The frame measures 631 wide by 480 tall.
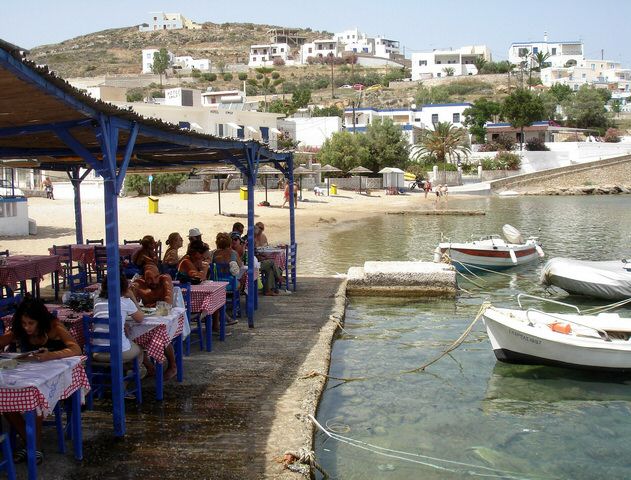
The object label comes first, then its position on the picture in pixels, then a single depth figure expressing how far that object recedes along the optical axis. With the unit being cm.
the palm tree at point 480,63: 14438
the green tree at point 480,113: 8294
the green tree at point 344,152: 5422
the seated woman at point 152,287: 760
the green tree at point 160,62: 13462
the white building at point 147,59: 16664
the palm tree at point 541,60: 13575
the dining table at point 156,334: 675
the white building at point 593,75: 14725
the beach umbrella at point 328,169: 4356
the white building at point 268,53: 17412
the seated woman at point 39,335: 545
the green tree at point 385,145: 5691
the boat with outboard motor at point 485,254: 1906
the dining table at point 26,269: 993
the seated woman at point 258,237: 1338
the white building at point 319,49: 17550
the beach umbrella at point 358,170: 4888
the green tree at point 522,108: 7150
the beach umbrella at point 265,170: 2899
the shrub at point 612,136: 8106
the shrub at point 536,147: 7362
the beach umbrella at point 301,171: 3778
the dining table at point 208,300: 866
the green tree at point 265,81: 13262
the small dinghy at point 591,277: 1511
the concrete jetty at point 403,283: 1496
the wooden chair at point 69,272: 1176
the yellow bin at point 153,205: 3122
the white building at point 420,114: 8325
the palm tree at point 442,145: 6606
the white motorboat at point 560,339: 971
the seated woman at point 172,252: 1009
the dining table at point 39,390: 491
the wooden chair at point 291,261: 1330
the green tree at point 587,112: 9069
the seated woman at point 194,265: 926
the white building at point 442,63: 14875
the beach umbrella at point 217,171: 2065
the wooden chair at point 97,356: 633
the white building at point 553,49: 18284
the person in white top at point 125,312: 645
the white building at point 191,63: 16412
